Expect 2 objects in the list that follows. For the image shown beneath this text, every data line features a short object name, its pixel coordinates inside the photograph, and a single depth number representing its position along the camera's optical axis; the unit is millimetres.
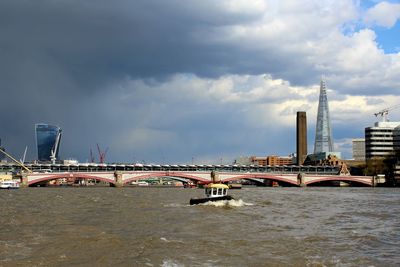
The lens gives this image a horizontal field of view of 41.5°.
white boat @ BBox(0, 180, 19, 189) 139038
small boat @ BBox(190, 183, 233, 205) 66794
